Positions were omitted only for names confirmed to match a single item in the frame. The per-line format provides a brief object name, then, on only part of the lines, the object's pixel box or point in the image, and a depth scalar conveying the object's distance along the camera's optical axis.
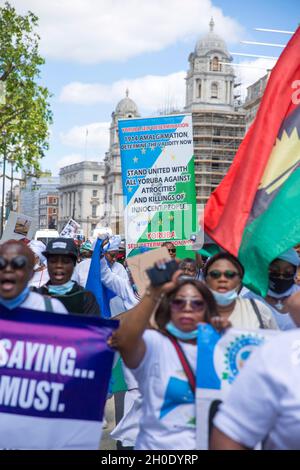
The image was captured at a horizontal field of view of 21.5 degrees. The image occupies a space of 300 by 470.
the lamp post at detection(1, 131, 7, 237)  25.38
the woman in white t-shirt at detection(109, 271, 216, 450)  3.50
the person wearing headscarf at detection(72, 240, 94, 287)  8.62
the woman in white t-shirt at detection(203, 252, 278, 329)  4.31
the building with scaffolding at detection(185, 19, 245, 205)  107.12
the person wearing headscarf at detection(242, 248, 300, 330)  5.19
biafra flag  4.71
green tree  24.78
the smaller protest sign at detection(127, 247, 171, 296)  4.68
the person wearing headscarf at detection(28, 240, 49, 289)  8.45
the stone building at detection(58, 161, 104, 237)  156.60
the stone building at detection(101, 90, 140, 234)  134.75
